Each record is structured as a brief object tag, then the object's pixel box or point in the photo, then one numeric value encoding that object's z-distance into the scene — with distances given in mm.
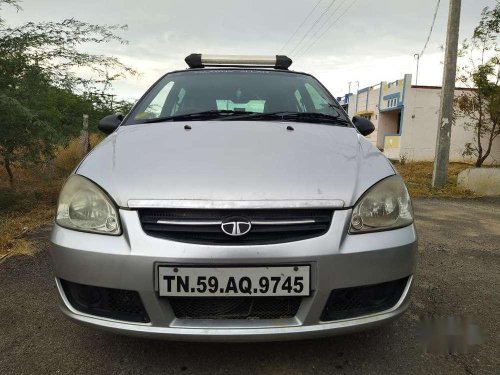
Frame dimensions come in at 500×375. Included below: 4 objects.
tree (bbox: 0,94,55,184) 4402
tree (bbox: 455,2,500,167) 9712
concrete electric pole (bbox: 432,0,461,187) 8078
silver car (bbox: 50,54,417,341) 1549
